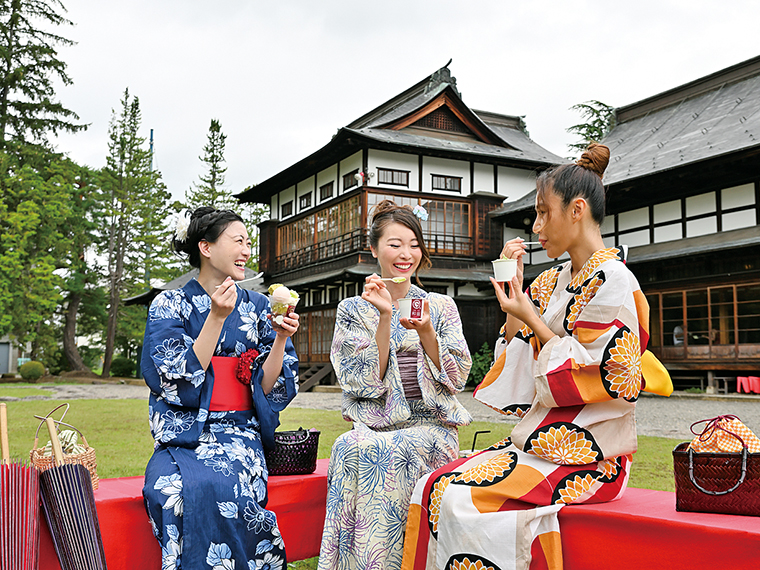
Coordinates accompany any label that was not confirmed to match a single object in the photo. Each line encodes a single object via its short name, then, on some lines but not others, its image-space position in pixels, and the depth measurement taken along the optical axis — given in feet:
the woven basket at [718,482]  7.07
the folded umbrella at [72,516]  8.30
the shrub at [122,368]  98.84
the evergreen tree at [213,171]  112.68
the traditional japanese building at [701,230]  45.93
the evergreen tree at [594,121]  90.22
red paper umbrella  7.89
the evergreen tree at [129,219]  99.45
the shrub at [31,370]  82.23
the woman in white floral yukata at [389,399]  9.70
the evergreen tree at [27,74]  79.05
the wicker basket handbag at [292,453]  10.92
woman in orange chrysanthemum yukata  7.70
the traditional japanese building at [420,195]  63.57
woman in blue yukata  8.90
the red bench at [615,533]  6.71
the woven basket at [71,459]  9.02
